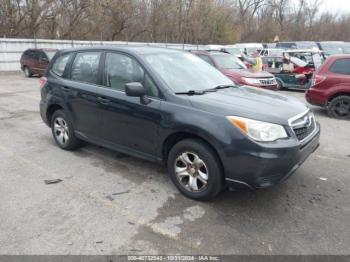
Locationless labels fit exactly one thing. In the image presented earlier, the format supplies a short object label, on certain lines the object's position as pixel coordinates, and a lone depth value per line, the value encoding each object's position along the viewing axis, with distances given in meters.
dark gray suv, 3.34
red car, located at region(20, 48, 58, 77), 17.78
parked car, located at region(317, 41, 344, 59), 20.76
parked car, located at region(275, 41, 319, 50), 22.78
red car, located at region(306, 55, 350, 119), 8.08
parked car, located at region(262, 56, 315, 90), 13.10
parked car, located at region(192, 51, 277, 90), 9.80
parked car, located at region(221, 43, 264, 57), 21.53
